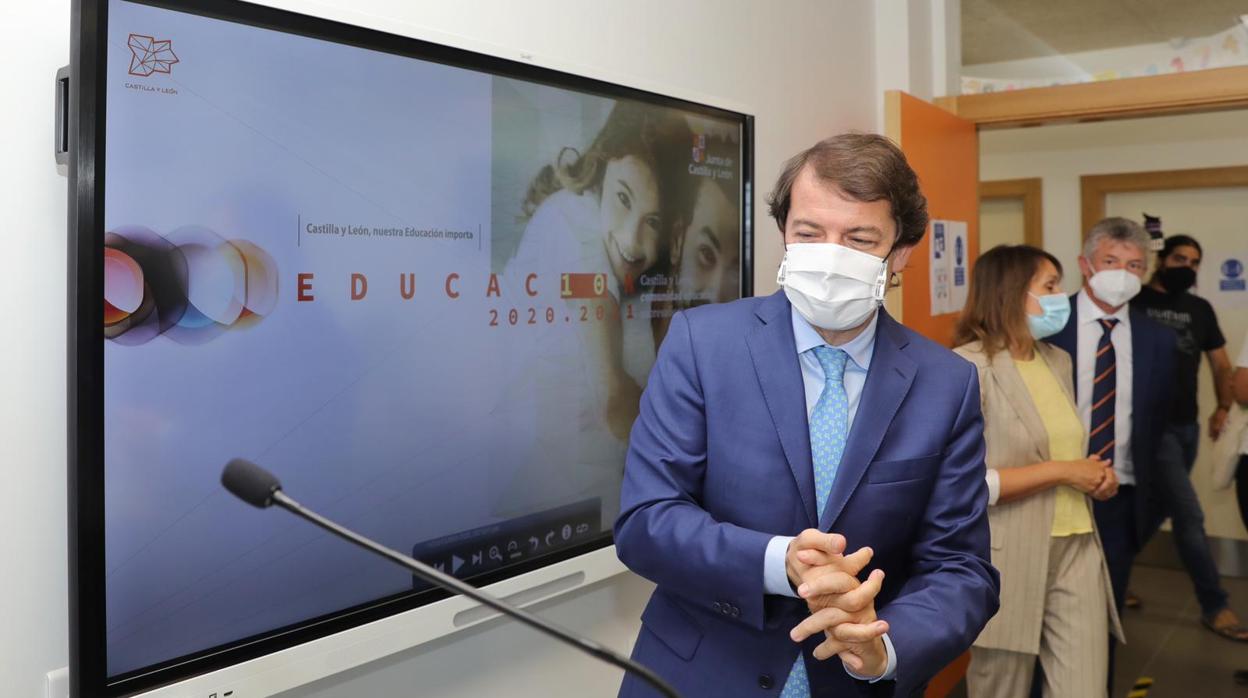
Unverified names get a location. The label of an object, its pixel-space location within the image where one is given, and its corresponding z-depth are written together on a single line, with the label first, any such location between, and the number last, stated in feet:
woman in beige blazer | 8.18
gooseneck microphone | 2.53
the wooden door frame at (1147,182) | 17.74
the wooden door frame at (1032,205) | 19.48
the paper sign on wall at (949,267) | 11.19
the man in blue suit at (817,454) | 4.32
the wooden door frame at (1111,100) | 10.61
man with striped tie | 9.47
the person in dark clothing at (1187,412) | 13.48
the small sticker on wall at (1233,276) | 17.83
